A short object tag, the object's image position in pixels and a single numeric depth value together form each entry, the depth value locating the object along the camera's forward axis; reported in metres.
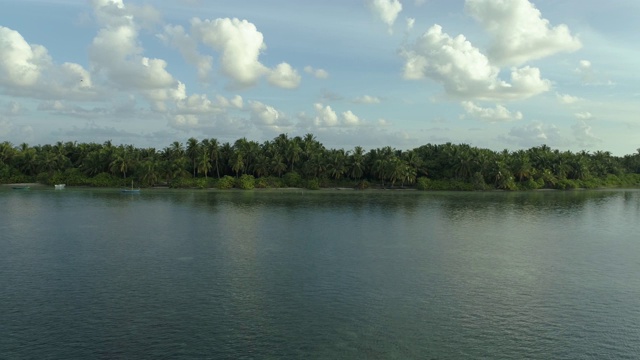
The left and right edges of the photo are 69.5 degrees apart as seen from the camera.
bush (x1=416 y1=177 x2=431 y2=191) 166.62
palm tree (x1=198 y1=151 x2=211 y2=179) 162.00
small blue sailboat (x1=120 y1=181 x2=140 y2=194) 137.88
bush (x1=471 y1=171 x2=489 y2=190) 161.38
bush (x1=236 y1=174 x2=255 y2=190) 160.50
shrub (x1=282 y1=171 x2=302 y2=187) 163.75
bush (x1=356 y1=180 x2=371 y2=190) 167.38
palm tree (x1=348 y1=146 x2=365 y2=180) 167.00
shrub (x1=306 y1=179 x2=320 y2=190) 162.12
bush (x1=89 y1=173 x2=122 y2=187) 162.12
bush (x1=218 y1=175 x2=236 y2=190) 161.00
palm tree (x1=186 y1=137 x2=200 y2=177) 165.38
